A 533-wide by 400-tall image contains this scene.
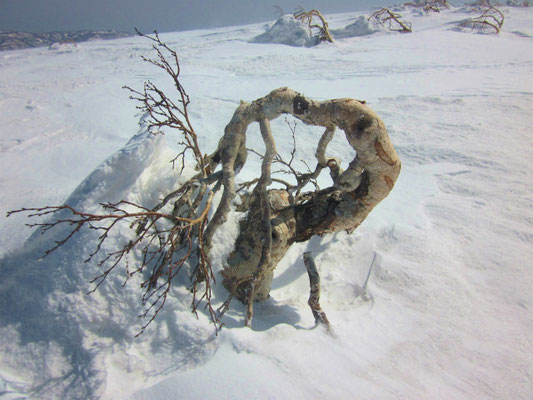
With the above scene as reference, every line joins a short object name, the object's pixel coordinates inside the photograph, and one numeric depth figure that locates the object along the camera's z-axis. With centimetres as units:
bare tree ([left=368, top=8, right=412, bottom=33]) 1270
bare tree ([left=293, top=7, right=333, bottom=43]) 1176
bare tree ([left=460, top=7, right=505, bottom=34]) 1172
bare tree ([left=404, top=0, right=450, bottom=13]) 1608
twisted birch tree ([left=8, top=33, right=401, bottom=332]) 169
